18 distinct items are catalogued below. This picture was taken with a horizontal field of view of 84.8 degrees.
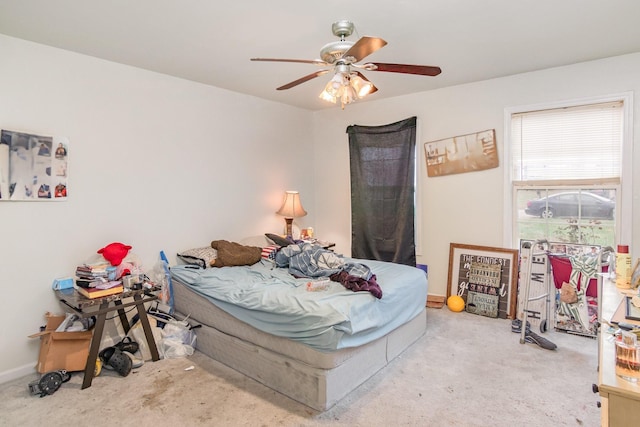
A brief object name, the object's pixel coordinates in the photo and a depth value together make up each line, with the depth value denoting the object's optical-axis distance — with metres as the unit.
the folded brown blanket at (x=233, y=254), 3.41
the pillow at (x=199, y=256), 3.38
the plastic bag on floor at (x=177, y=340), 2.90
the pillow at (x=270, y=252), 3.68
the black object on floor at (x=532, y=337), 2.92
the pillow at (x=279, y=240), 3.96
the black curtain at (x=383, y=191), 4.31
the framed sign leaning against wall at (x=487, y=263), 3.67
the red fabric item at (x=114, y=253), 2.85
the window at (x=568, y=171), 3.26
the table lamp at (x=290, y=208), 4.47
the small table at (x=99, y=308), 2.48
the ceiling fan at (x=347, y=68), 2.01
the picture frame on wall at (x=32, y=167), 2.53
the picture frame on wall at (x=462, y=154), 3.79
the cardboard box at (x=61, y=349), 2.53
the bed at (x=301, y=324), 2.17
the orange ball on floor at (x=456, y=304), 3.87
